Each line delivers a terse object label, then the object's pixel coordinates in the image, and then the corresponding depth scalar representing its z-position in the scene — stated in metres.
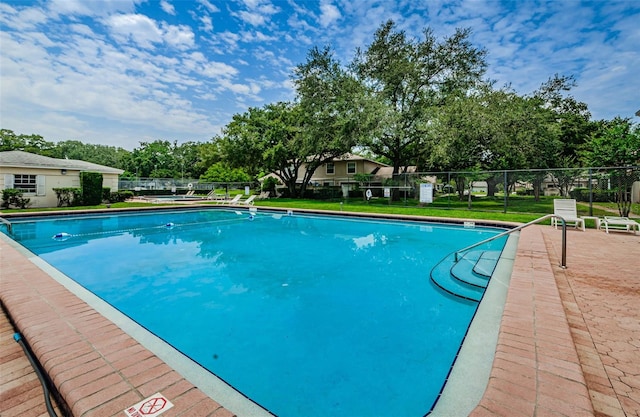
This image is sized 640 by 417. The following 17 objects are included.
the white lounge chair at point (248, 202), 19.19
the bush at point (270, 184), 30.86
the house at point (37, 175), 15.46
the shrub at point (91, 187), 17.23
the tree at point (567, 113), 23.69
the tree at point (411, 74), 18.59
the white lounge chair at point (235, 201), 19.87
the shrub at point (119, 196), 20.23
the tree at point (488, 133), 16.22
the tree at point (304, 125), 18.88
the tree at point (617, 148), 14.73
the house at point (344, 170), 30.47
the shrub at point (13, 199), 15.05
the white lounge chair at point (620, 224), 7.95
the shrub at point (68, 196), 16.73
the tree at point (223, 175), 38.19
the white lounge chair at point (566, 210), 9.23
